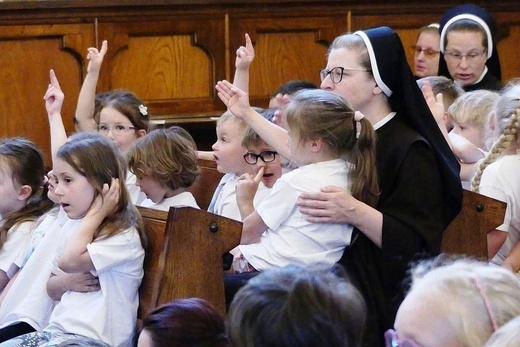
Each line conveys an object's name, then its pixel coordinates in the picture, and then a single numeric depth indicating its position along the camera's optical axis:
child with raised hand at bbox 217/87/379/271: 5.28
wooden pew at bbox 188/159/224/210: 7.36
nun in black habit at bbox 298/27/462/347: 5.30
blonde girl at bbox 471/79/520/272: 6.09
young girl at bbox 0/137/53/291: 6.44
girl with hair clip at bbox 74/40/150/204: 7.72
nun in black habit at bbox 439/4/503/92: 9.02
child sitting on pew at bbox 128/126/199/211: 6.42
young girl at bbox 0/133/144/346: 5.37
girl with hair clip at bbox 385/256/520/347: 2.83
